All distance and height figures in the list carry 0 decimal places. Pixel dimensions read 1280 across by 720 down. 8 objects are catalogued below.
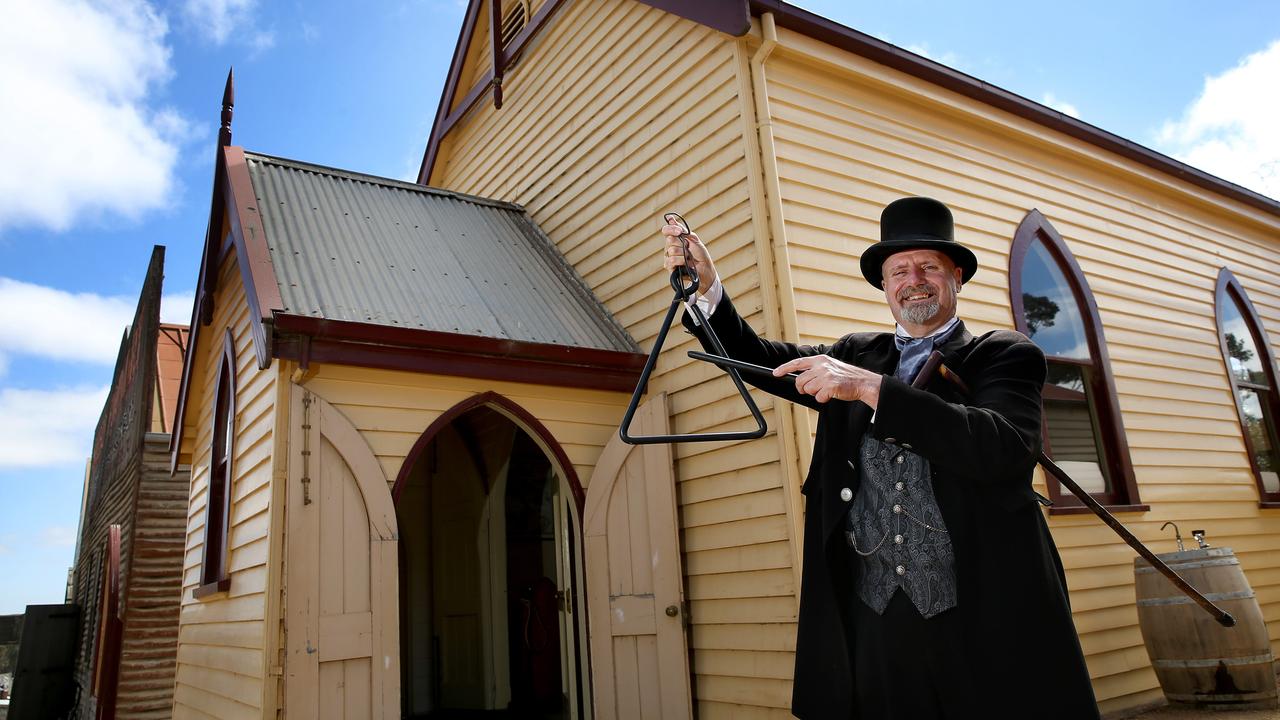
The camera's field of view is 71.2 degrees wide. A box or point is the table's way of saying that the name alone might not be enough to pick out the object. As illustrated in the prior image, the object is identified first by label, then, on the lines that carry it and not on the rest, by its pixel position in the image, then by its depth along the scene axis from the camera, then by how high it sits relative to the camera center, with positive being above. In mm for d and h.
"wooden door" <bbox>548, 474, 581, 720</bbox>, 6348 +71
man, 2070 +87
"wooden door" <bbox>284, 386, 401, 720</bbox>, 4992 +288
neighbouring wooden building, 10766 +1188
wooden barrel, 5500 -499
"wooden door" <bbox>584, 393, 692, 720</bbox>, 5781 +127
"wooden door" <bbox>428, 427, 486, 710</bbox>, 9117 +417
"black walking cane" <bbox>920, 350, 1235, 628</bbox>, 2332 +136
